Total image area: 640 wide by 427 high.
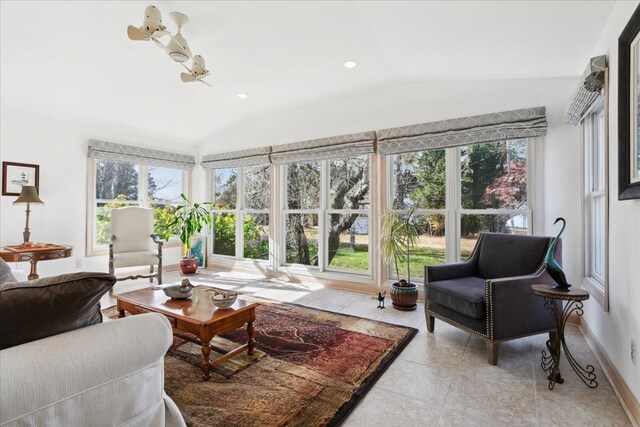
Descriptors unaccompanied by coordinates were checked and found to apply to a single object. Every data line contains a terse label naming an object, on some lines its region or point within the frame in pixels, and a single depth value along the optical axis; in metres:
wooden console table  3.42
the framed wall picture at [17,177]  3.93
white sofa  0.93
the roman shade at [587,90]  2.20
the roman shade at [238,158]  5.18
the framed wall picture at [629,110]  1.73
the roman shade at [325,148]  4.21
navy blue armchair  2.27
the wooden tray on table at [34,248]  3.58
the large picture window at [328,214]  4.49
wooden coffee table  2.08
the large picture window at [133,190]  4.91
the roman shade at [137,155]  4.71
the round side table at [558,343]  1.96
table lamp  3.65
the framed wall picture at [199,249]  5.91
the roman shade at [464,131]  3.22
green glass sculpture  2.06
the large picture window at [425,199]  3.91
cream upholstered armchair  4.30
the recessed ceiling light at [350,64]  3.44
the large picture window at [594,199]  2.62
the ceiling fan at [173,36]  2.44
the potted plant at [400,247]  3.50
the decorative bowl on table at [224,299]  2.28
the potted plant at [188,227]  5.27
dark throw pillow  1.03
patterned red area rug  1.76
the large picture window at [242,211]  5.47
